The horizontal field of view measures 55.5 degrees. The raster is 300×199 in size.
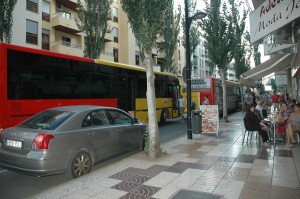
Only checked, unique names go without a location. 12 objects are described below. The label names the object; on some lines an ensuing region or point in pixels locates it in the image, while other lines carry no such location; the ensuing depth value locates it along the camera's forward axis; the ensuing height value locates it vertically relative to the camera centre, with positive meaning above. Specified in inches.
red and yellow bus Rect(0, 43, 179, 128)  342.6 +31.9
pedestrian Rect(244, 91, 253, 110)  916.6 +9.0
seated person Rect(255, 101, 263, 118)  589.3 -17.4
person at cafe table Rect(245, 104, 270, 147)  387.5 -32.1
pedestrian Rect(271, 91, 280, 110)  784.0 +6.7
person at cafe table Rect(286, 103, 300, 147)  373.1 -32.4
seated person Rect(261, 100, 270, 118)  634.1 -14.8
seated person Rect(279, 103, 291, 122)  407.0 -18.5
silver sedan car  227.1 -32.2
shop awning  593.4 +85.4
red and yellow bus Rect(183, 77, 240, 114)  860.0 +37.1
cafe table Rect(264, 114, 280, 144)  394.9 -27.7
